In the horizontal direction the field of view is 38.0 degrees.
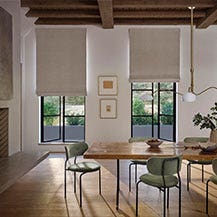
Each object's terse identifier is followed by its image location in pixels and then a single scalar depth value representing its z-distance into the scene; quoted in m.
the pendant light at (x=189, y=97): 4.16
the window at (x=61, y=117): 8.52
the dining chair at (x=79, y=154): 4.24
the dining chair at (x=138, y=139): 5.18
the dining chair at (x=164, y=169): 3.37
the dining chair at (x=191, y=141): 4.98
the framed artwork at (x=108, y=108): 8.30
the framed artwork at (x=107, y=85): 8.29
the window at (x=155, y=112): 8.49
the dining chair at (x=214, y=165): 3.40
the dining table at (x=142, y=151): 3.70
